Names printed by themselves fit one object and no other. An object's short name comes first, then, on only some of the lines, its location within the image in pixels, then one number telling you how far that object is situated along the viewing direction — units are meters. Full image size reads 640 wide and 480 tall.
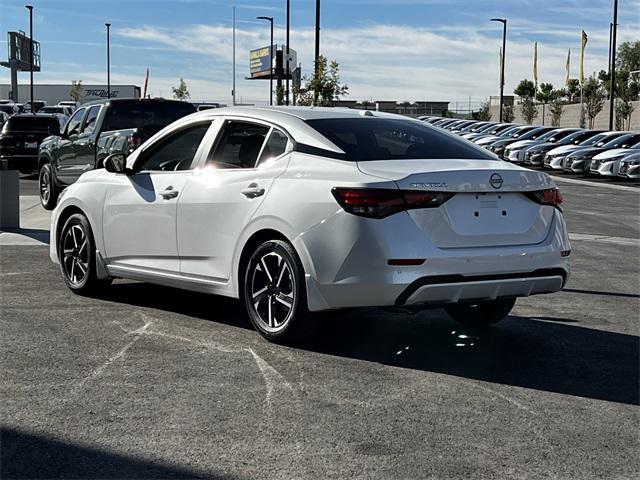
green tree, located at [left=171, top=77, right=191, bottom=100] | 84.62
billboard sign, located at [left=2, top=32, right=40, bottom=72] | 93.96
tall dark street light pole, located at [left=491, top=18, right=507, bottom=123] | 68.64
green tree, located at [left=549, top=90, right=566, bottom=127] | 76.75
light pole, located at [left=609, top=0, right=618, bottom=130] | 49.38
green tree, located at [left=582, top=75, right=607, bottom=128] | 70.19
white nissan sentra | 6.05
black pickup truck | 15.77
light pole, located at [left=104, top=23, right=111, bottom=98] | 94.19
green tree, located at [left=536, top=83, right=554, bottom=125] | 93.88
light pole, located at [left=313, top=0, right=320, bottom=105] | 36.06
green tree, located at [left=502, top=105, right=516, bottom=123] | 87.91
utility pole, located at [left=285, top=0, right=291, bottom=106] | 58.43
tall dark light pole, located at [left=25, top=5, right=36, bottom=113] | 77.75
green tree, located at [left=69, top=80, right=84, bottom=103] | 106.19
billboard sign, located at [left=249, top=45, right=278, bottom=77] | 119.19
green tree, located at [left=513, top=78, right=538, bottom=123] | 82.06
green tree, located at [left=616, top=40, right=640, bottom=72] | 120.56
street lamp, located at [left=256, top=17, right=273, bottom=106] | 72.54
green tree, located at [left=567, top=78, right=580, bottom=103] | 88.12
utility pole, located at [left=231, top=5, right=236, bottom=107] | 87.97
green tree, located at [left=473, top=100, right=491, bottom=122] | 88.94
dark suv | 23.97
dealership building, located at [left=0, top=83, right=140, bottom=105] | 114.62
